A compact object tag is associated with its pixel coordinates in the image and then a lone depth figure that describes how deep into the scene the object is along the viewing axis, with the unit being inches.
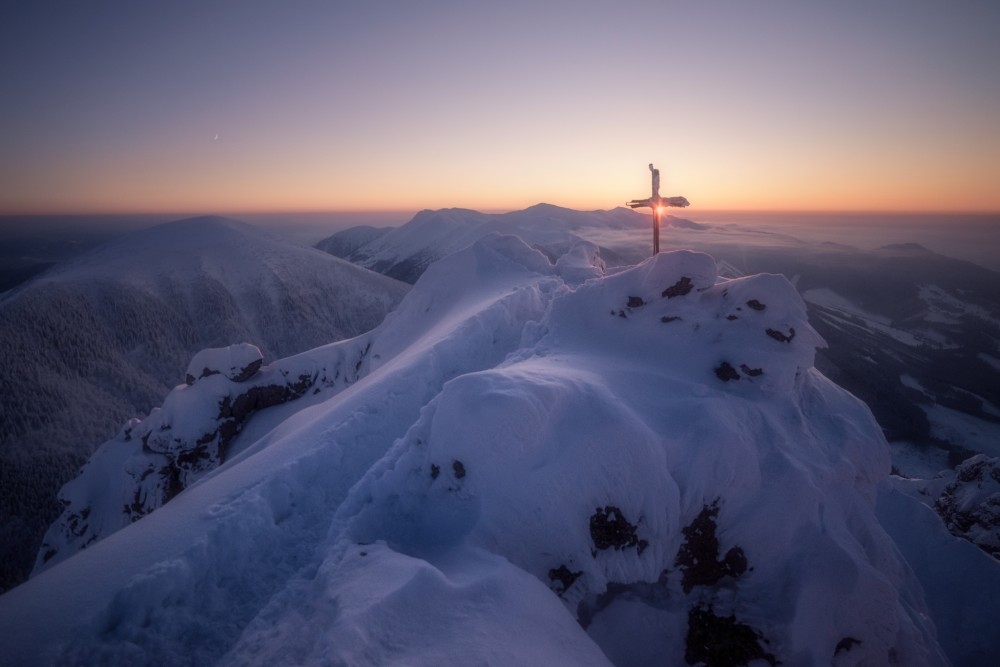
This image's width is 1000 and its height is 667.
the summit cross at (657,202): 787.4
